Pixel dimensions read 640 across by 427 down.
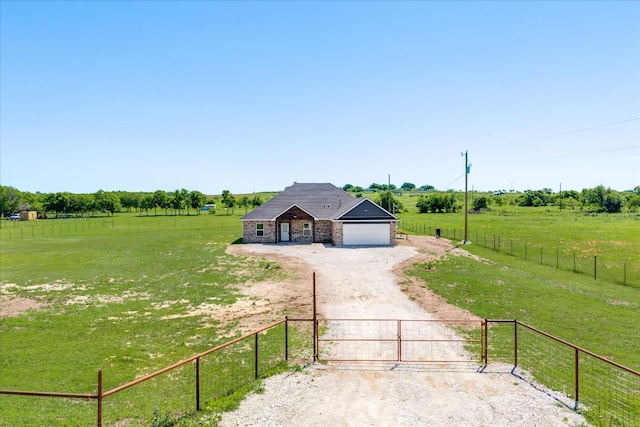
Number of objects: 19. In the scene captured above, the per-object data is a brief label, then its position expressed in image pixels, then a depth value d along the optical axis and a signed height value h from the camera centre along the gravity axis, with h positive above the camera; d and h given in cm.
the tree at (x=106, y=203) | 10441 +195
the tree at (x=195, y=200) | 9794 +261
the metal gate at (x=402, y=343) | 1148 -420
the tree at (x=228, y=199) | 9762 +286
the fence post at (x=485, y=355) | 1085 -399
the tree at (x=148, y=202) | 10062 +215
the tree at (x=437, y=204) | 9294 +166
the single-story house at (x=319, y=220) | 3662 -89
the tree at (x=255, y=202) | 9956 +221
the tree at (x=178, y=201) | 9688 +233
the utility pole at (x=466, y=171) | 3709 +376
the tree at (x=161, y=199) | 9824 +285
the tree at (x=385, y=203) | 7514 +154
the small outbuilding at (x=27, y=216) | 8719 -124
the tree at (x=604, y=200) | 8762 +269
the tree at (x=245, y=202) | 10193 +223
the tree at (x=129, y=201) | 11631 +276
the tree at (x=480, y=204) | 9962 +179
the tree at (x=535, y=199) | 11525 +357
